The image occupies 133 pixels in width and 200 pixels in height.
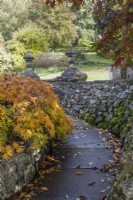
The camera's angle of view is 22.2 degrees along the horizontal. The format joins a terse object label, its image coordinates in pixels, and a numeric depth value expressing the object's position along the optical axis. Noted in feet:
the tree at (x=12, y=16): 77.51
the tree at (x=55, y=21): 75.01
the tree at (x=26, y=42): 62.75
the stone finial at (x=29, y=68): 37.45
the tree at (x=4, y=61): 53.42
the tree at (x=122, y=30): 9.39
